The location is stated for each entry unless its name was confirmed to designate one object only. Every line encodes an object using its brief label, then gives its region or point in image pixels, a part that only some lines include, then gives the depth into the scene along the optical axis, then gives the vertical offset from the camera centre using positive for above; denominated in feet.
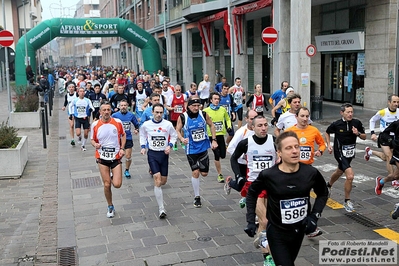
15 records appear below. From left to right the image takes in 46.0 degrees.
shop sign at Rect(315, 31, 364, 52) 64.64 +4.65
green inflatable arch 95.66 +9.64
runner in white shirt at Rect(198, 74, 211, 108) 59.52 -1.72
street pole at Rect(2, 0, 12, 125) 49.55 +2.59
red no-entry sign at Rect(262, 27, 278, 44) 52.65 +4.46
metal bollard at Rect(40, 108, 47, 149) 45.14 -5.64
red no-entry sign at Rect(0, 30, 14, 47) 46.16 +4.16
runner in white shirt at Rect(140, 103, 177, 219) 25.25 -3.44
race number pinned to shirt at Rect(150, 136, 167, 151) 25.43 -3.52
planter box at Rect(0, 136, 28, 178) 33.71 -5.89
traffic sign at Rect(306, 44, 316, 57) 53.16 +2.60
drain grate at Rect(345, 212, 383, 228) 22.58 -7.22
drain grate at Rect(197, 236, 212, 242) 21.03 -7.25
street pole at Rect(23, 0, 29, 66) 88.78 +5.20
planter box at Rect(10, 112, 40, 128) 56.70 -4.75
